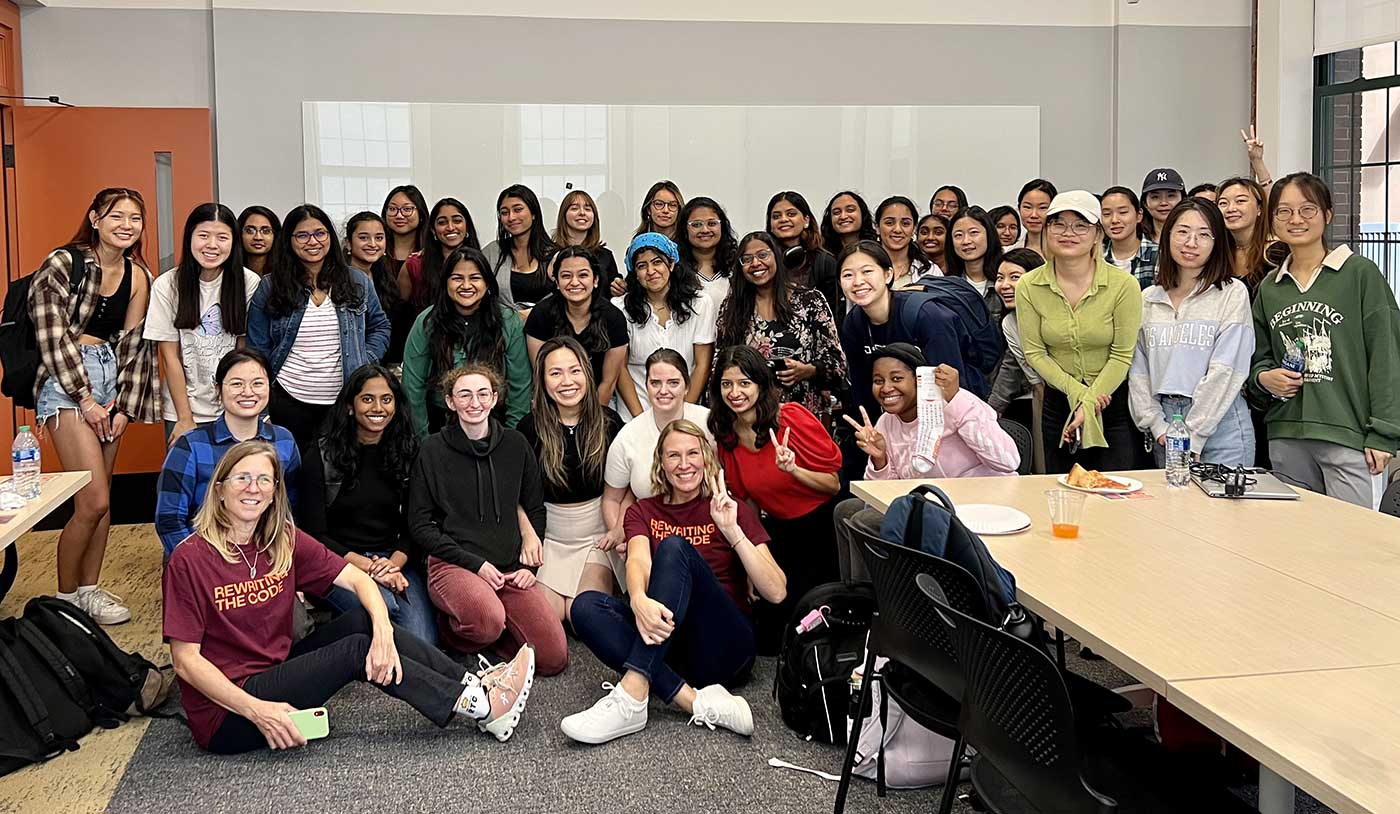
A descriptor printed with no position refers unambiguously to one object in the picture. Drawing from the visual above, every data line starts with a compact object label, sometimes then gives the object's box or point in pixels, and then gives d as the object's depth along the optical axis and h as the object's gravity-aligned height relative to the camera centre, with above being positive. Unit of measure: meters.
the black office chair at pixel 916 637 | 2.10 -0.61
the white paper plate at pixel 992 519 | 2.69 -0.46
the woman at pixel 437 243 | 4.94 +0.39
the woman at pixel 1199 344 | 3.71 -0.06
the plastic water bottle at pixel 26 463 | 3.26 -0.36
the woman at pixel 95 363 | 4.02 -0.10
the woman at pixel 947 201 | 5.96 +0.66
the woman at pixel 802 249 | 4.74 +0.35
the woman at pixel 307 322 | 4.27 +0.05
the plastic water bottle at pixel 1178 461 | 3.18 -0.37
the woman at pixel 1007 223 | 5.78 +0.53
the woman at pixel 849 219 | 5.16 +0.50
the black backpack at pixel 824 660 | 3.02 -0.89
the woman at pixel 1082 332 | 3.85 -0.02
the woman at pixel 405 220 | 5.16 +0.51
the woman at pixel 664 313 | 4.44 +0.07
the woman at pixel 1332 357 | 3.64 -0.10
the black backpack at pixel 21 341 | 4.00 -0.01
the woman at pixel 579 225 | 5.28 +0.50
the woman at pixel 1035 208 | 5.72 +0.60
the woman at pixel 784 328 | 4.27 +0.01
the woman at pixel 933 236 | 5.38 +0.44
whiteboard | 6.38 +1.03
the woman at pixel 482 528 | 3.69 -0.64
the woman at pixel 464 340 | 4.23 -0.02
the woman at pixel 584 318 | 4.27 +0.05
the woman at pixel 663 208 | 5.11 +0.55
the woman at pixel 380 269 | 4.83 +0.28
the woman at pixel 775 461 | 3.77 -0.43
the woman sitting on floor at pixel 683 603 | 3.14 -0.78
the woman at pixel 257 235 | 4.65 +0.40
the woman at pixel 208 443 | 3.56 -0.34
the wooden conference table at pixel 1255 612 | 1.53 -0.51
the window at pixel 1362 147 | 6.67 +1.05
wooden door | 6.06 +0.89
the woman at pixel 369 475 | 3.89 -0.48
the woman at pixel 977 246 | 4.79 +0.34
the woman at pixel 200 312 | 4.15 +0.09
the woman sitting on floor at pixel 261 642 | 2.94 -0.81
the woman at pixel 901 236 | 5.00 +0.41
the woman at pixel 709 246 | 4.65 +0.35
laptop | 3.02 -0.43
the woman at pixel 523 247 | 4.92 +0.37
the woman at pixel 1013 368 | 4.40 -0.15
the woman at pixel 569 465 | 3.93 -0.46
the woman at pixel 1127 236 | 4.67 +0.37
